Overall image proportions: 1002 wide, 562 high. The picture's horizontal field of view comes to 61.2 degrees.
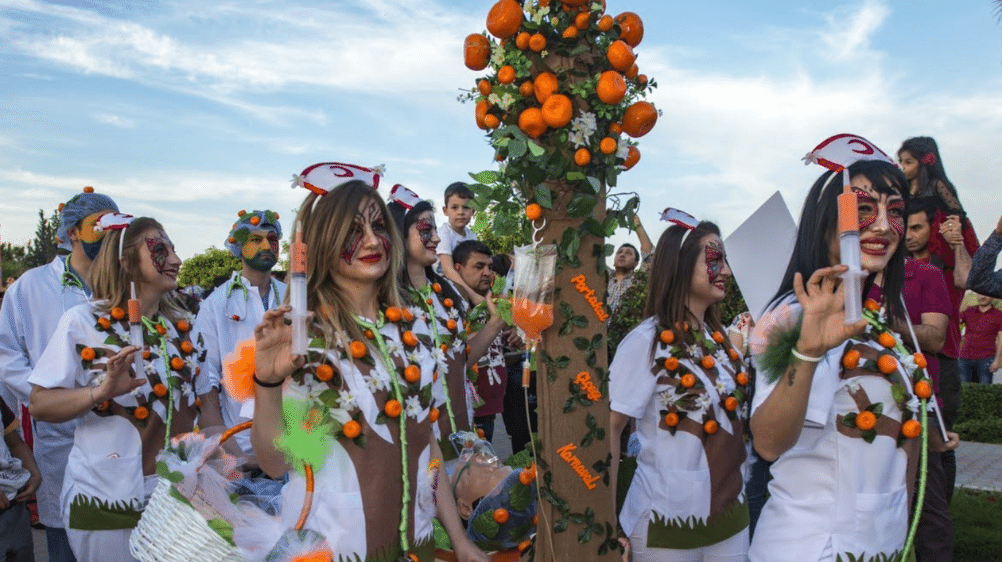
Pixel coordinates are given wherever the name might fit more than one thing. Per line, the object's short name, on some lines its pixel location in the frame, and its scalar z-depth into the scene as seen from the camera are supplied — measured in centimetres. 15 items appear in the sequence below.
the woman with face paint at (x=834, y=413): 237
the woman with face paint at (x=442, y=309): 482
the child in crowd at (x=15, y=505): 421
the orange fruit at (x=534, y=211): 299
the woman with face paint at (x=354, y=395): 264
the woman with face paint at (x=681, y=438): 372
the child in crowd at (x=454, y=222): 804
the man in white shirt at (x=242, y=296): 603
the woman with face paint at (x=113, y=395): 382
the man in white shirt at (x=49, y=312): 496
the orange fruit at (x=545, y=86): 297
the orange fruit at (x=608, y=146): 301
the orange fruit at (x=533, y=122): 297
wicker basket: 248
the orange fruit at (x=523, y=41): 301
